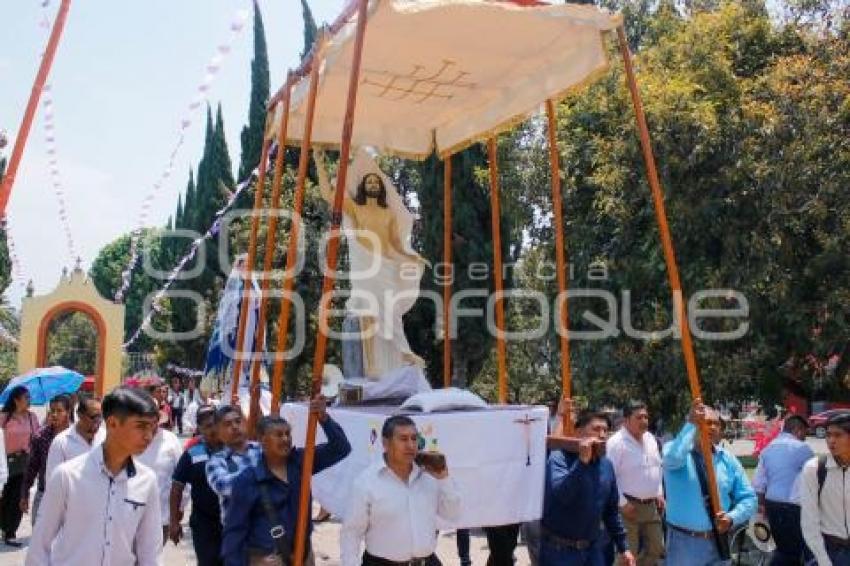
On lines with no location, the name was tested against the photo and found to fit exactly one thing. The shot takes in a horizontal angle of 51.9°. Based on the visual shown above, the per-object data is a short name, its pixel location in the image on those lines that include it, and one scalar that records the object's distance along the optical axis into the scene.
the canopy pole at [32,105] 3.27
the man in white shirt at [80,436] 5.90
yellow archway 25.97
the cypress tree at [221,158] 36.03
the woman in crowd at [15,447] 9.02
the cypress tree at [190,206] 40.45
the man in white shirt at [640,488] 7.16
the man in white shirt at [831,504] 4.97
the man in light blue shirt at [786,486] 7.29
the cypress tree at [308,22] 28.78
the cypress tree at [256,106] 30.69
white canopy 6.13
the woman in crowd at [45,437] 8.11
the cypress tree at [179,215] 46.12
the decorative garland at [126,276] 23.68
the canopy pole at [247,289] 7.58
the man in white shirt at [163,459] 5.89
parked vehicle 20.10
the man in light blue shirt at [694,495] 5.68
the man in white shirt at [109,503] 3.16
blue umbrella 12.45
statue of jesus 7.50
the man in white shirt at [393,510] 4.16
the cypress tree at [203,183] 35.47
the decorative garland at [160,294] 15.13
